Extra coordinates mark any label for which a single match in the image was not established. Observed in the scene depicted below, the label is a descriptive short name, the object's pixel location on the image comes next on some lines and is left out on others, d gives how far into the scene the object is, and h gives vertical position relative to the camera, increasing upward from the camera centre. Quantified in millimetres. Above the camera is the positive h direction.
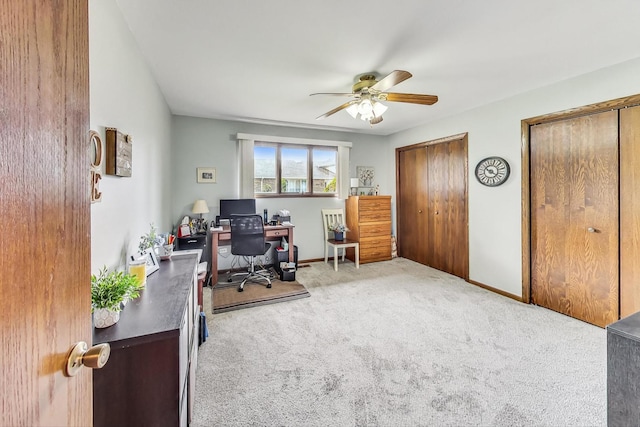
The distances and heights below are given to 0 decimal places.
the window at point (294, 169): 4533 +783
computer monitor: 4133 +115
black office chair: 3525 -281
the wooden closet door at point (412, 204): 4711 +159
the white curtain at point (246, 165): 4254 +775
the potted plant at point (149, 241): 1954 -199
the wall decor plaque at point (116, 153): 1515 +368
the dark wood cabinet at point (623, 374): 910 -565
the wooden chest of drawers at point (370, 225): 4777 -222
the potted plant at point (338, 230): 4742 -304
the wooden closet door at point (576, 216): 2535 -55
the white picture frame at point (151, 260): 1822 -311
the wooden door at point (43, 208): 412 +15
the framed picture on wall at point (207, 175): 4168 +613
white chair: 4615 -432
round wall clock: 3357 +523
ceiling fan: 2475 +1099
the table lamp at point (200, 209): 3943 +85
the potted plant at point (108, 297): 1100 -342
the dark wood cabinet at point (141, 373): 1041 -623
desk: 3784 -329
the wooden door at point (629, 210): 2357 +1
